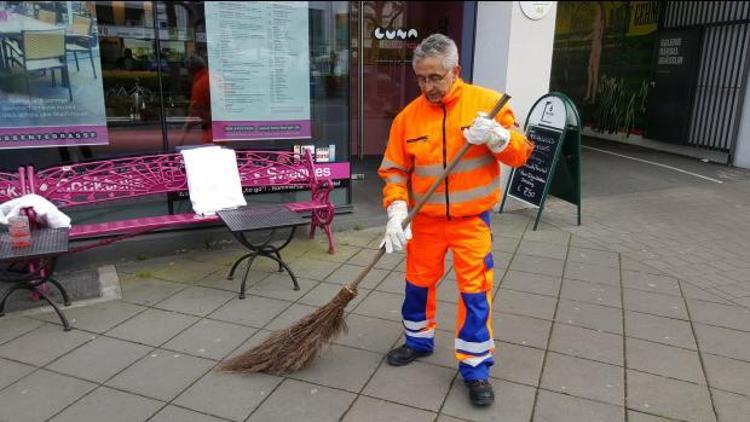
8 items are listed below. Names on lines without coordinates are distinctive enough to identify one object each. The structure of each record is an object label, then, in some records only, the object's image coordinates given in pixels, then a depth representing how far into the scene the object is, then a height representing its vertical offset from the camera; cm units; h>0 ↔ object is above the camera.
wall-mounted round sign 532 +69
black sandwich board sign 554 -65
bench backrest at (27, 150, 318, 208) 441 -75
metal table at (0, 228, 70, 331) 338 -111
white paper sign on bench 461 -77
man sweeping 267 -47
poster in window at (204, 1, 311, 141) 516 +15
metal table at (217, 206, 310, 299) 399 -96
